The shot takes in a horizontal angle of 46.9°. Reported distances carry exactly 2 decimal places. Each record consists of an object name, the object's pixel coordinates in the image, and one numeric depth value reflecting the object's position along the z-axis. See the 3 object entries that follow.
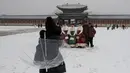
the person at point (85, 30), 6.22
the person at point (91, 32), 6.24
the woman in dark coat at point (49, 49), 3.23
